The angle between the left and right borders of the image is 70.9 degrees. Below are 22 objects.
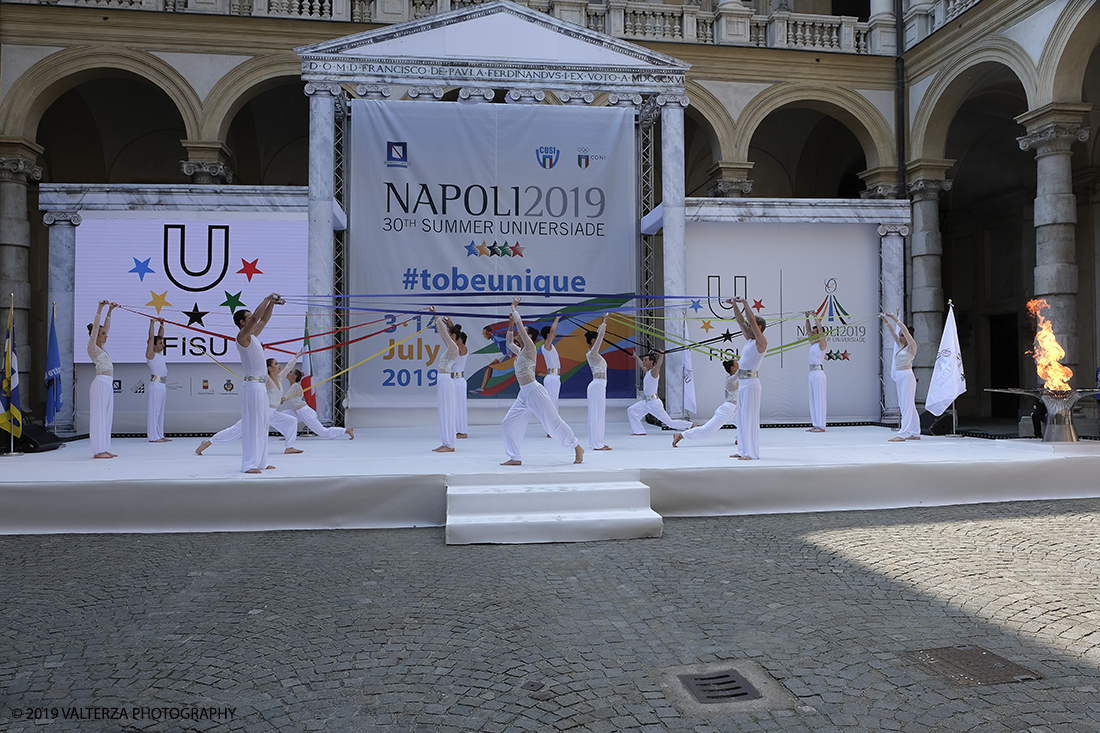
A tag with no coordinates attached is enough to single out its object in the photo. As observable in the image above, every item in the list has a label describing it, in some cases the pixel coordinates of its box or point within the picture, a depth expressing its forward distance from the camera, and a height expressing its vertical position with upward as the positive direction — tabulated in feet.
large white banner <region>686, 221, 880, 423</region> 43.80 +4.64
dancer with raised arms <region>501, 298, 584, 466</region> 24.82 -1.10
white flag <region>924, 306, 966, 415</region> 34.96 +0.17
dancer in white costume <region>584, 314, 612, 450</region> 30.86 -0.66
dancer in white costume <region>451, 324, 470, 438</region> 32.12 -0.16
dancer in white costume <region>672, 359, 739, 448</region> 31.81 -1.57
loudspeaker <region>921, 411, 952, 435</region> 37.19 -2.23
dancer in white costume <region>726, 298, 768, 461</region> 26.73 -0.43
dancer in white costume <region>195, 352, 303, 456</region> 28.71 -1.57
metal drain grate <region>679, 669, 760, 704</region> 10.38 -4.26
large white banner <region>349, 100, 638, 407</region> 39.11 +7.85
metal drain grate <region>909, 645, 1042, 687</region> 10.79 -4.18
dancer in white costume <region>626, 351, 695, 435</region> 35.65 -1.24
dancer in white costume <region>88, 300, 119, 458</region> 28.86 -0.59
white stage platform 20.90 -2.98
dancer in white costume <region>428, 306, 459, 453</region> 29.99 -0.40
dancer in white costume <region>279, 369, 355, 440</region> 32.09 -1.18
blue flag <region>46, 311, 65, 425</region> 35.27 +0.04
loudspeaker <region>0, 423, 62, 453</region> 30.40 -2.42
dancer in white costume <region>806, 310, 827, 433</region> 38.73 -0.31
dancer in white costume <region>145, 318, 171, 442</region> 35.53 -0.53
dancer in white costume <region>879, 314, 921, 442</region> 34.88 -0.10
